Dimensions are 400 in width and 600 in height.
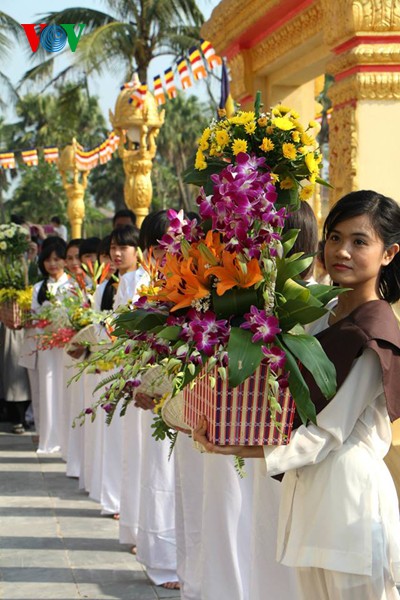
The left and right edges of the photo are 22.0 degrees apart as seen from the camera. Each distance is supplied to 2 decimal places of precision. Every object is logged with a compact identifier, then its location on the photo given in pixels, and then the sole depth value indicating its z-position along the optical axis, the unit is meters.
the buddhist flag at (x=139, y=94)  13.59
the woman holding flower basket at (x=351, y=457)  2.96
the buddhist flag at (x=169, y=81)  14.33
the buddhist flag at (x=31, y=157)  24.91
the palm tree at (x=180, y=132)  56.28
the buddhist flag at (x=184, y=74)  13.40
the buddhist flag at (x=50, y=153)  24.83
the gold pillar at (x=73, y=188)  23.95
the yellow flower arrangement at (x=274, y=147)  3.12
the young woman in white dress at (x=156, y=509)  5.52
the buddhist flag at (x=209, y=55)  11.71
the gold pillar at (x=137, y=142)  13.87
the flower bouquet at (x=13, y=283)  9.88
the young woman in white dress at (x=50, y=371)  9.63
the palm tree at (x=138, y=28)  21.92
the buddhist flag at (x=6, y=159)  23.75
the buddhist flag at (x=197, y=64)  12.34
